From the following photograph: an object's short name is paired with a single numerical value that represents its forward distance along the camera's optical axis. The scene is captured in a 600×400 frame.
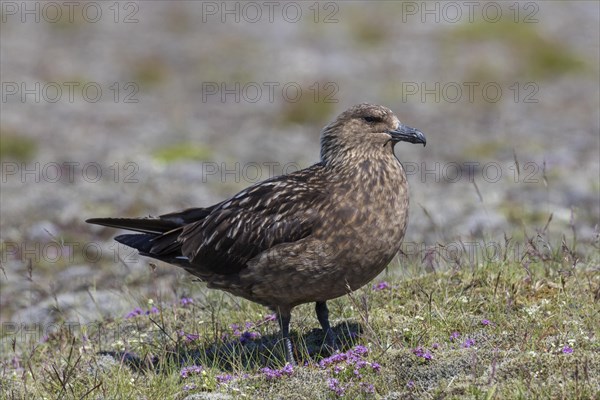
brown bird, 12.30
